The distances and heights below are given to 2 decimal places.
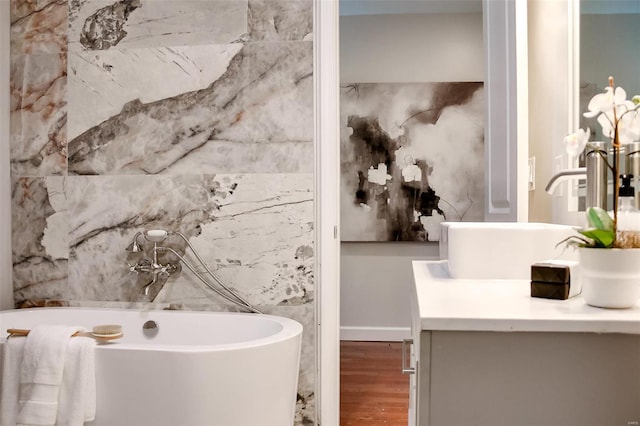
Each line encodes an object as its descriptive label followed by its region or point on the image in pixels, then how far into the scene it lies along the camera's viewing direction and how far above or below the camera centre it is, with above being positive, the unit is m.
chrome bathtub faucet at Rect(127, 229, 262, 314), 2.33 -0.25
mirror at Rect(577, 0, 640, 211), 1.04 +0.36
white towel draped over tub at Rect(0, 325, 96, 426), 1.71 -0.55
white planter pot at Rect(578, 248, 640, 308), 0.78 -0.10
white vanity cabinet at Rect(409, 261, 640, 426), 0.68 -0.21
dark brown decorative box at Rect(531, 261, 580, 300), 0.87 -0.12
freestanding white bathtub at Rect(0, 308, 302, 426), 1.72 -0.57
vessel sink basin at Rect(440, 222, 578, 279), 1.13 -0.08
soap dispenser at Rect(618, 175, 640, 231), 0.83 +0.01
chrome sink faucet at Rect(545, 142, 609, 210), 0.95 +0.07
